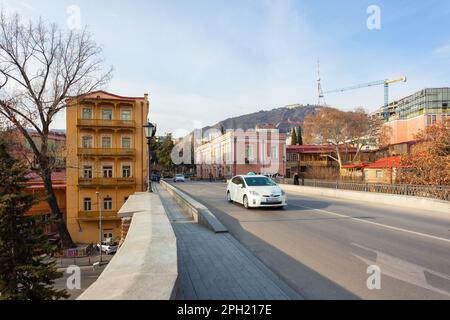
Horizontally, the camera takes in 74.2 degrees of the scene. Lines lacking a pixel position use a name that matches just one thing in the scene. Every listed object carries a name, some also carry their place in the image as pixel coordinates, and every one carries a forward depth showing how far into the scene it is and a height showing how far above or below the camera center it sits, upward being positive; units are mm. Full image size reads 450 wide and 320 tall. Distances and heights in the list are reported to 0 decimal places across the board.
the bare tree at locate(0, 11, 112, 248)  20234 +4431
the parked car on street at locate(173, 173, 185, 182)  54562 -2607
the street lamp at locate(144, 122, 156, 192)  13555 +1616
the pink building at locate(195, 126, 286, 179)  56781 +2547
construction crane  168975 +36820
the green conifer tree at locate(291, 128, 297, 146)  88938 +7810
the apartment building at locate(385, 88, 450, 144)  57181 +21528
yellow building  33844 +770
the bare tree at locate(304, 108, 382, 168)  54125 +6730
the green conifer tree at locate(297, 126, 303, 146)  88250 +7460
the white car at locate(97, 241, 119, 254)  27125 -7813
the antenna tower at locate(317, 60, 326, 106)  142500 +34308
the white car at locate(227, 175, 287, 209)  11750 -1151
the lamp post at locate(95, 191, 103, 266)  33869 -4029
